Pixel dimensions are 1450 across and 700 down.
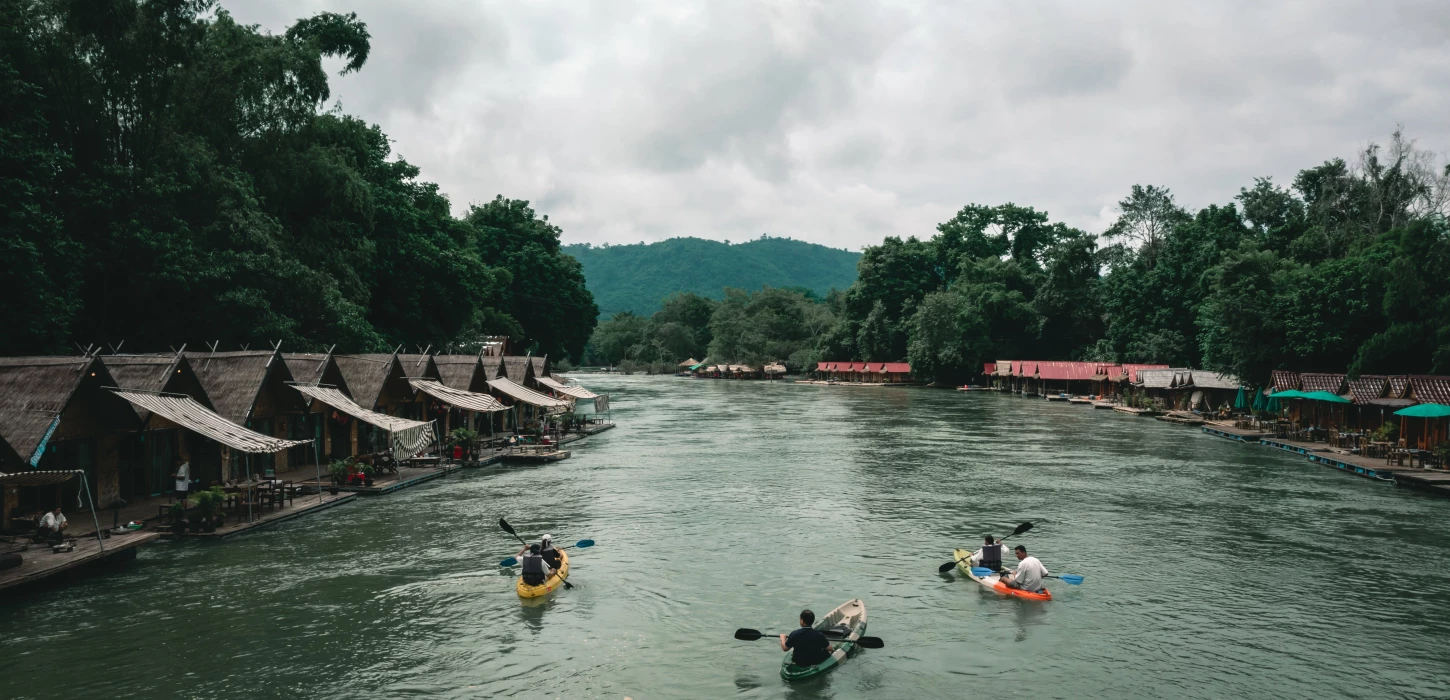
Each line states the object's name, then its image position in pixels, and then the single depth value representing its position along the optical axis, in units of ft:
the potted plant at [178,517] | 68.77
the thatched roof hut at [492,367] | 147.15
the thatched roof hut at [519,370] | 158.10
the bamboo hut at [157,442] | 73.46
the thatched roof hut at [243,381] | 82.07
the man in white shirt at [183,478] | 74.74
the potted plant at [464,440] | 118.73
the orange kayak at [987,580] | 59.06
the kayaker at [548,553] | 61.36
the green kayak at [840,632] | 45.21
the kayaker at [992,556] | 62.85
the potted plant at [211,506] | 69.00
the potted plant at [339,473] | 92.94
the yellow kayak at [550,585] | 58.18
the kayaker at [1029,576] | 59.06
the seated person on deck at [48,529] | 58.75
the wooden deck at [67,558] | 52.24
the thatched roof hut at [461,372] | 131.95
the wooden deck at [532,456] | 125.59
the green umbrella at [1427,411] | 102.99
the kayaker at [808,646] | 45.32
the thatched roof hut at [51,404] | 57.72
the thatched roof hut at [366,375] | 105.19
